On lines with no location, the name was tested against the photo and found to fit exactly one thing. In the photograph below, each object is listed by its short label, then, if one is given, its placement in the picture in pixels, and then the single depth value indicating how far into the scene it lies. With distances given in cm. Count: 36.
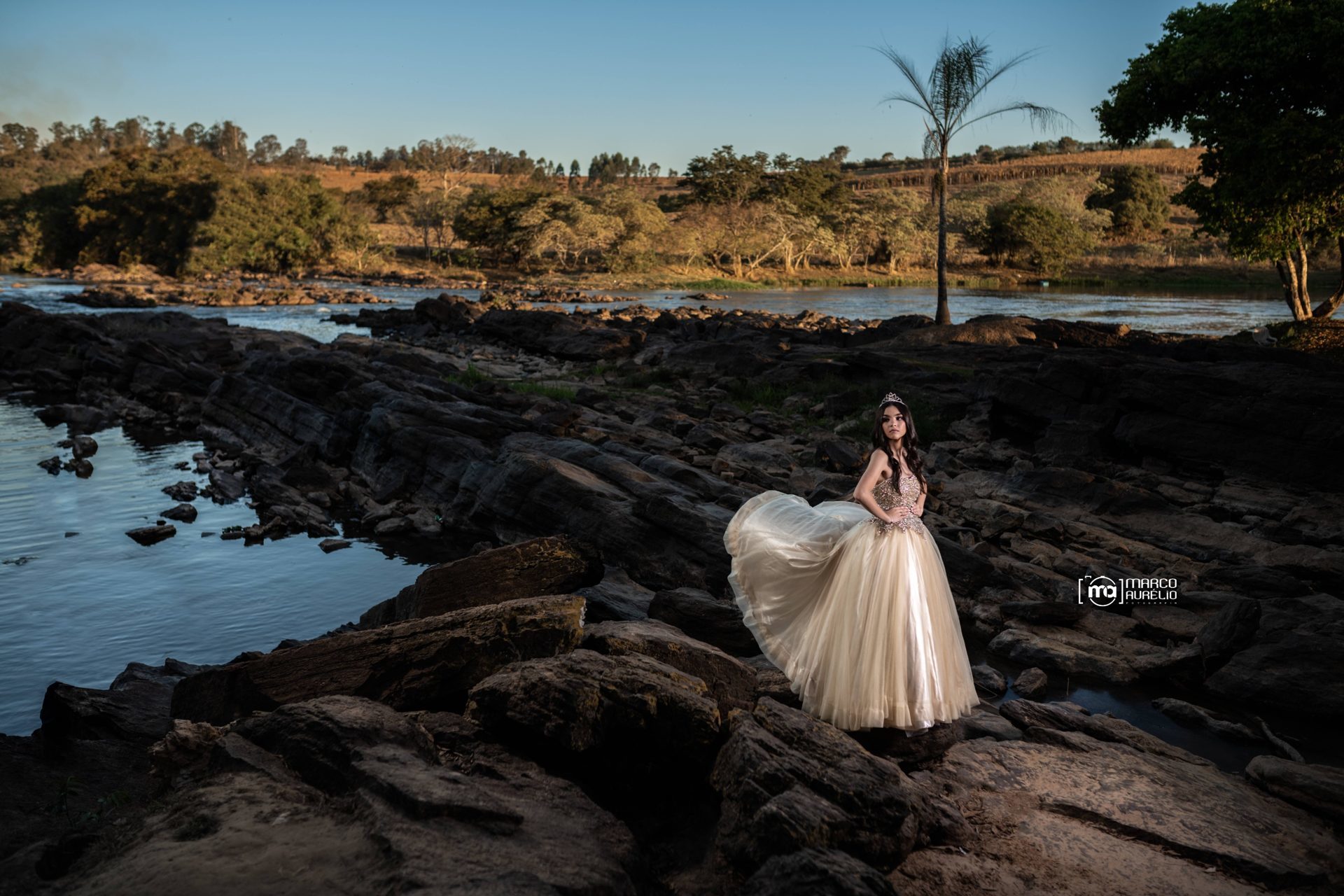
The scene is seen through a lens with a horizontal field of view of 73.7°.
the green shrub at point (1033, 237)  9088
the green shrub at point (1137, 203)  10862
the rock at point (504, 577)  853
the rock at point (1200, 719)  784
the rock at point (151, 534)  1446
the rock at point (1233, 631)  899
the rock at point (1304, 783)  608
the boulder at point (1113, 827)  513
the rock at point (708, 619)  860
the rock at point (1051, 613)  1028
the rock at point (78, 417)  2364
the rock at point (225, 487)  1708
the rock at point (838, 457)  1612
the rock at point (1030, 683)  864
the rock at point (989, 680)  864
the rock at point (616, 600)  895
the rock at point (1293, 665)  820
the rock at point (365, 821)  419
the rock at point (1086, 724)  717
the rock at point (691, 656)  670
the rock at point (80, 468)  1870
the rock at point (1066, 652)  911
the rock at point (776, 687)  691
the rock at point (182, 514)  1568
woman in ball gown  640
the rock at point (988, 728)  723
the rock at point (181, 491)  1697
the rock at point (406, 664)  681
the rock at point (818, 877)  414
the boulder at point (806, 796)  478
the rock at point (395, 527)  1509
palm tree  2952
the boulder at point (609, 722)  559
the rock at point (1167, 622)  995
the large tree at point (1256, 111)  2208
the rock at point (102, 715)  720
